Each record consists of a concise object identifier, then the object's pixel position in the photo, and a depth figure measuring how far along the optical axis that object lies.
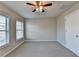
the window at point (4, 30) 2.12
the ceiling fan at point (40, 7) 1.72
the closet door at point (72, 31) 2.06
